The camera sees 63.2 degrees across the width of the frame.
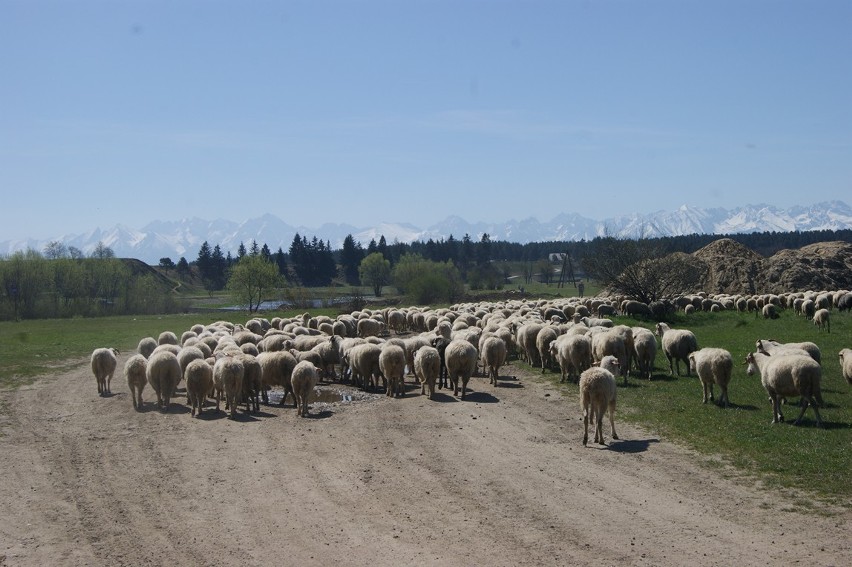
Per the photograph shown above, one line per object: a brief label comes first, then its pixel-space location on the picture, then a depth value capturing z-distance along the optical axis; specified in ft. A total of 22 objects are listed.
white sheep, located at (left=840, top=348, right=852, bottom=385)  57.36
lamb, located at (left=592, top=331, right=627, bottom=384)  68.74
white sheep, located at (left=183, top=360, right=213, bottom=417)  59.67
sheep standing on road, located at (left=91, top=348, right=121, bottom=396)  72.95
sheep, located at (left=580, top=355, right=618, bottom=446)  45.52
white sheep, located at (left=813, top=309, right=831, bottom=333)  108.21
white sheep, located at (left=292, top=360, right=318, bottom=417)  59.26
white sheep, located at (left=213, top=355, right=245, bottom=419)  58.75
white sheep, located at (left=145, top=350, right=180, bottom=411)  62.44
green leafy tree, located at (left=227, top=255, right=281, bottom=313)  261.65
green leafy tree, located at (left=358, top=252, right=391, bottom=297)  368.68
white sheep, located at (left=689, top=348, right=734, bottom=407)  54.65
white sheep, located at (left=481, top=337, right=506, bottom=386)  73.53
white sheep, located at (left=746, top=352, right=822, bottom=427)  46.62
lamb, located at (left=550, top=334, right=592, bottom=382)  70.59
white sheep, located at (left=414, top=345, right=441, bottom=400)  65.05
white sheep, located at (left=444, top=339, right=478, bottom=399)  65.36
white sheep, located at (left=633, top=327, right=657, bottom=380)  71.20
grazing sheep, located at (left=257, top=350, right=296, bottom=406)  65.21
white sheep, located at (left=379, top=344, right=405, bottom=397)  66.80
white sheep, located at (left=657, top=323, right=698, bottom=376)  71.20
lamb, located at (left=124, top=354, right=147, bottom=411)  63.87
